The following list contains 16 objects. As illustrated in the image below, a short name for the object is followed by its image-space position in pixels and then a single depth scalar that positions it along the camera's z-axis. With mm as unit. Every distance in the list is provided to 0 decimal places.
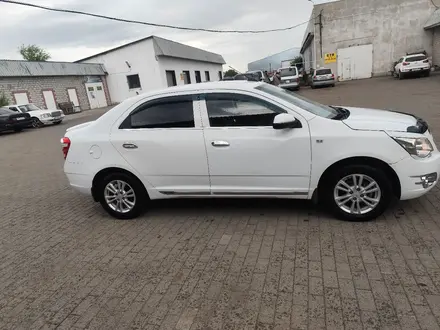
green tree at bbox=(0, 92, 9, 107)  22266
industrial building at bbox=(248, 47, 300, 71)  108819
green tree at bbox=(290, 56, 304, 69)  48541
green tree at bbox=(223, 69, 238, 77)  69475
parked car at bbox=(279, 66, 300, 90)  26109
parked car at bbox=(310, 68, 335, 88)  25734
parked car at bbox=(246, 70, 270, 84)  28319
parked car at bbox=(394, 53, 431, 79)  23109
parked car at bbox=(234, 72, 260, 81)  25133
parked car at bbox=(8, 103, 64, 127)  19500
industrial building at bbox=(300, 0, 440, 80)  27438
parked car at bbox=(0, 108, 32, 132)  17797
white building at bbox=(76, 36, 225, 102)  30094
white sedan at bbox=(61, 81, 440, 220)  3555
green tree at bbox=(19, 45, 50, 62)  56019
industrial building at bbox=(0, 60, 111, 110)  23895
